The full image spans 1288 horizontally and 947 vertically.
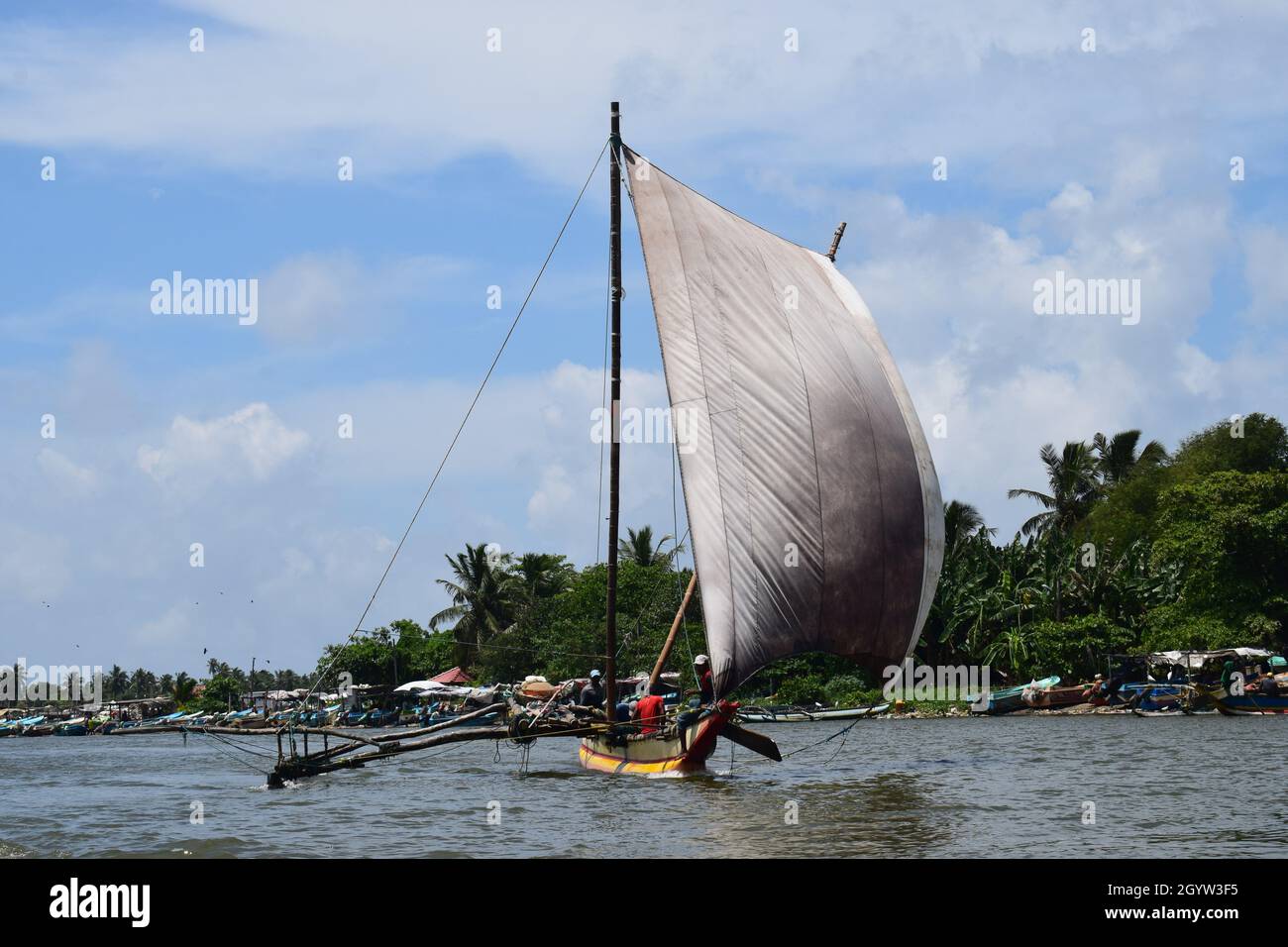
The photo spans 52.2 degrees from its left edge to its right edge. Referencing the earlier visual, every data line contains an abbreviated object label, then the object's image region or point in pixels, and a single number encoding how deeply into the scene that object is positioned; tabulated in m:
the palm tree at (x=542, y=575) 92.19
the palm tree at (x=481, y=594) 91.25
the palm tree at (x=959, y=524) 70.75
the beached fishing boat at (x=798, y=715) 58.84
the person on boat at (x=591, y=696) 29.77
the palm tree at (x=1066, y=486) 76.25
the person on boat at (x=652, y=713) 27.34
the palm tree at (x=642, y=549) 85.38
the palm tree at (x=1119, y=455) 79.31
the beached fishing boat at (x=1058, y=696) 57.56
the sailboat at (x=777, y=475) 25.66
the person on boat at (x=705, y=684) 27.02
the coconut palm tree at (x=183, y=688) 121.38
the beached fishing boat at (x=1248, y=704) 49.84
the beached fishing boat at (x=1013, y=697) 57.97
